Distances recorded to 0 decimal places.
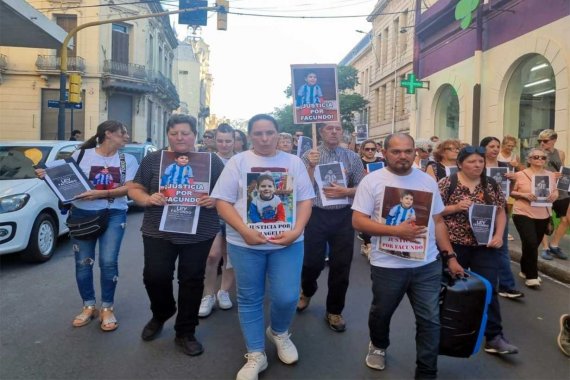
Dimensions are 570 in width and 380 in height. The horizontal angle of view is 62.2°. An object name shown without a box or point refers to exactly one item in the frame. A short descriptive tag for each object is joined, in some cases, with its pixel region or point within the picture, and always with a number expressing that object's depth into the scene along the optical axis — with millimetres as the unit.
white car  6109
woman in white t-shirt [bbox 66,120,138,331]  4242
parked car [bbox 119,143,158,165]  12680
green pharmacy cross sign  18172
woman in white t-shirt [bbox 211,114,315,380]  3256
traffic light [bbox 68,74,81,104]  14369
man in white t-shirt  3154
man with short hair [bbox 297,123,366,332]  4230
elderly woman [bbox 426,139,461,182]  5145
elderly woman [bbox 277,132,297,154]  6953
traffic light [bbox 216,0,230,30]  14141
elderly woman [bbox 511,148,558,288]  5500
